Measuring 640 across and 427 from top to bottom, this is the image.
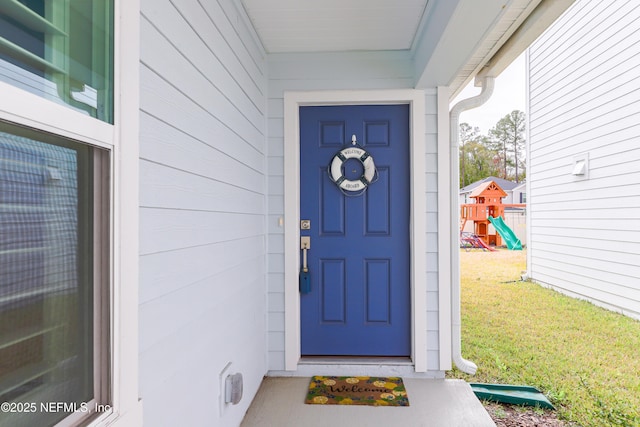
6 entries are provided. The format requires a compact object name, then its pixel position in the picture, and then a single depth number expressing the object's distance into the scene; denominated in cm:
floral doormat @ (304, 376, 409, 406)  233
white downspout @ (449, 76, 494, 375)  271
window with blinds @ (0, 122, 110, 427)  66
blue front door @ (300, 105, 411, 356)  280
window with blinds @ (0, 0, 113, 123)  66
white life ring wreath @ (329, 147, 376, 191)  278
